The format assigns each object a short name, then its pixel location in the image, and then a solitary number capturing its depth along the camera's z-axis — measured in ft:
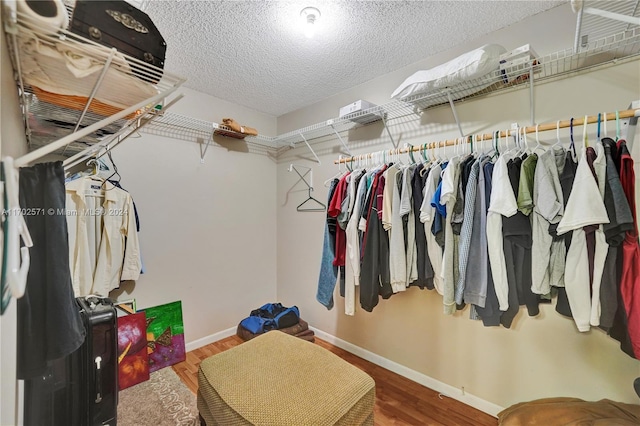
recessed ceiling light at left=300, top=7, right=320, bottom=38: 5.00
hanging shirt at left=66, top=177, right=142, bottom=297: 5.77
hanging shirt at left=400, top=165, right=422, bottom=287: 5.50
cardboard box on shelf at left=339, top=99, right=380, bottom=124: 6.86
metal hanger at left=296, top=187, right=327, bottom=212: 9.13
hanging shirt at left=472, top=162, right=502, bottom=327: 4.49
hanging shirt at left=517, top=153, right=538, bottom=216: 4.27
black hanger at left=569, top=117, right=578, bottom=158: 4.28
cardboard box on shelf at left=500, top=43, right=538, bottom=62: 4.54
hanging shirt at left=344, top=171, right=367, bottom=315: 6.07
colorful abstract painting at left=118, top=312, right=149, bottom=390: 6.41
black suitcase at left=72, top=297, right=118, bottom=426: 3.76
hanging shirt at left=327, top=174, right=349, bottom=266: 6.52
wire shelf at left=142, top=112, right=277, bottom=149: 7.48
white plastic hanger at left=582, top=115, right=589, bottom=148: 4.08
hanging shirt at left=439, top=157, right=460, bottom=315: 4.84
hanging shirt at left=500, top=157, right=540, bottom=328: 4.33
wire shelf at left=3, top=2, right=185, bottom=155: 2.09
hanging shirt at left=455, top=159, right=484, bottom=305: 4.67
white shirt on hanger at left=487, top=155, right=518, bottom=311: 4.31
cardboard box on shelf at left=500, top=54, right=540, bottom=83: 4.62
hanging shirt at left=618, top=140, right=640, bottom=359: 3.64
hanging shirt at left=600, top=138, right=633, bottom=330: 3.69
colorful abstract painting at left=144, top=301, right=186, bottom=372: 7.32
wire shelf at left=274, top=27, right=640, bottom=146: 4.39
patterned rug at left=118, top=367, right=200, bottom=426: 5.27
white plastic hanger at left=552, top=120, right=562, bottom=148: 4.48
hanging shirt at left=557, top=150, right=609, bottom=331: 3.79
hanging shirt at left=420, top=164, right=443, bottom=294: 5.16
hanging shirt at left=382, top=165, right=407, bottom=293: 5.48
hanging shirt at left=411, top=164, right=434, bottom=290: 5.44
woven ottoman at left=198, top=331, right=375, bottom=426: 3.52
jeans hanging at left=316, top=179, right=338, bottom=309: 6.65
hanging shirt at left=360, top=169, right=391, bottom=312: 5.66
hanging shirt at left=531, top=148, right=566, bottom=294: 4.18
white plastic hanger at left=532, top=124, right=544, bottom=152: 4.78
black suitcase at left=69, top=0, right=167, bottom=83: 2.21
